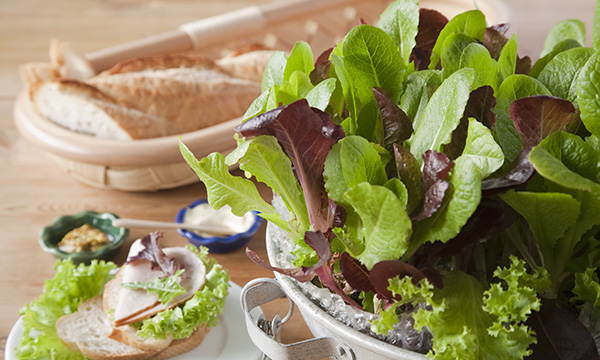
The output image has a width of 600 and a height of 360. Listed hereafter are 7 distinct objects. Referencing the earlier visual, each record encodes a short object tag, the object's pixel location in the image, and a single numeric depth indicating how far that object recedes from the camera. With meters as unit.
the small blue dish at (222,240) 1.08
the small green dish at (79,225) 1.07
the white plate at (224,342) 0.90
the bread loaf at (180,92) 1.23
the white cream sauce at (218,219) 1.12
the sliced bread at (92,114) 1.19
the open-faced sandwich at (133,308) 0.89
